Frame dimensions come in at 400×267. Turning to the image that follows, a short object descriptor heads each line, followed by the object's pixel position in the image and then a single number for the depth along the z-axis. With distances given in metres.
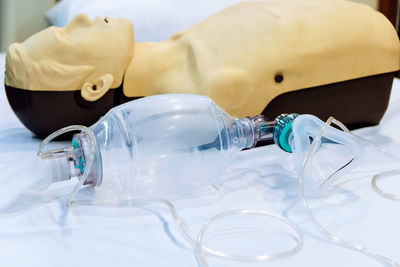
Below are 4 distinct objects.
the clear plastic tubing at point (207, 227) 0.94
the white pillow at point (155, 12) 1.84
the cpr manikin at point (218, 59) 1.23
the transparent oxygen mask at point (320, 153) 1.07
